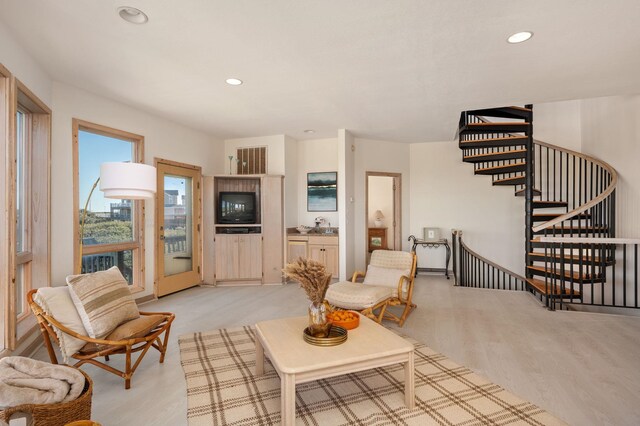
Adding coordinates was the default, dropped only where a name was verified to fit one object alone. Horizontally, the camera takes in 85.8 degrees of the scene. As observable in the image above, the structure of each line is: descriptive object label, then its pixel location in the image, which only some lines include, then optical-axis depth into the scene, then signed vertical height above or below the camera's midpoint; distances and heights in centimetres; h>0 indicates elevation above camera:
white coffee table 192 -88
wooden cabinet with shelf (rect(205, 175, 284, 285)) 603 -58
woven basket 154 -96
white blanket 157 -85
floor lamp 275 +25
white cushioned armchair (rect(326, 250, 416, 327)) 373 -91
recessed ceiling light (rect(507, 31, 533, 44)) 277 +143
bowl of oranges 255 -81
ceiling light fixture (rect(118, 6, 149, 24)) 245 +143
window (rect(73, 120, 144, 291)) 417 -3
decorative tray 223 -84
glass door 525 -26
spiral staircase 454 +39
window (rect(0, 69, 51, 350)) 278 +8
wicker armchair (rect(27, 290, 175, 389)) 236 -99
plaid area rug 213 -129
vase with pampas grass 228 -49
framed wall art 673 +37
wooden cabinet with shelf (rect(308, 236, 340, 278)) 616 -73
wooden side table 862 -68
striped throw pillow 250 -70
